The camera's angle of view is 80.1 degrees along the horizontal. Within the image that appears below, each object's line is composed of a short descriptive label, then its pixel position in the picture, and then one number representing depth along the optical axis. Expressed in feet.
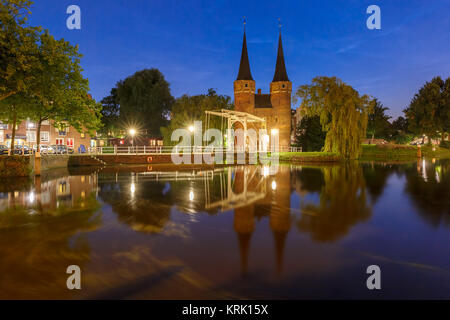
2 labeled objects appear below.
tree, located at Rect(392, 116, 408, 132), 225.37
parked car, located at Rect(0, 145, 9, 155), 90.35
